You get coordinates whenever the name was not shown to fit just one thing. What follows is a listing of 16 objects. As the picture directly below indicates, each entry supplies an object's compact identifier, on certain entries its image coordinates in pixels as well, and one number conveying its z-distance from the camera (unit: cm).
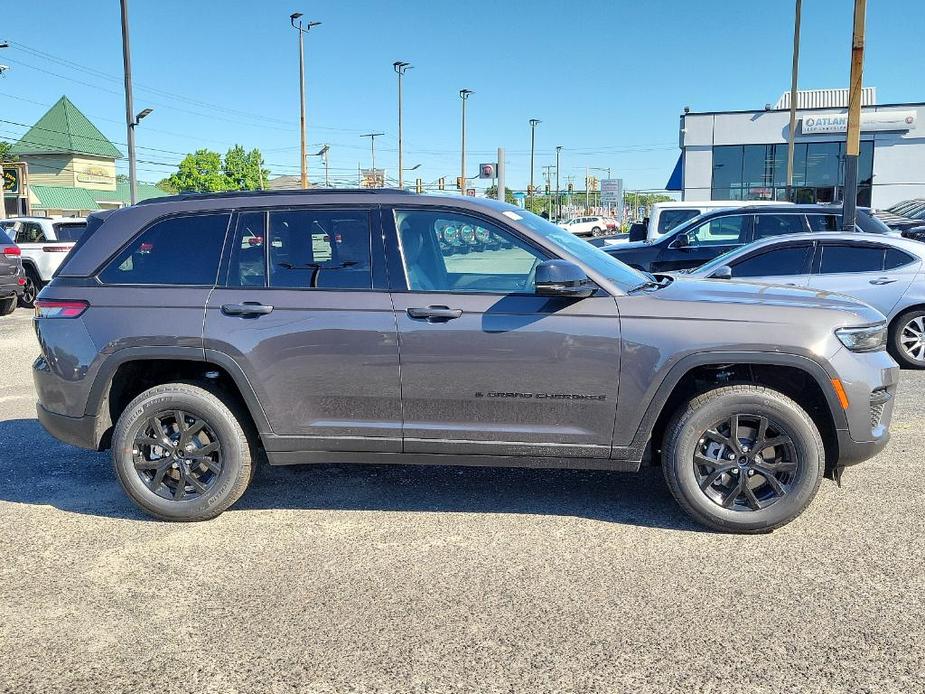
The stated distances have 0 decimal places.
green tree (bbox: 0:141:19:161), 8188
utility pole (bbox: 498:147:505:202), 3322
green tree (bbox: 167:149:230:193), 9450
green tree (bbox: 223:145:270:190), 9906
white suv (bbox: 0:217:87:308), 1681
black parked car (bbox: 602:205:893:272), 1194
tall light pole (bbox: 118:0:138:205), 2492
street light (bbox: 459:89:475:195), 6224
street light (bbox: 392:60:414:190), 5722
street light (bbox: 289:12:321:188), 4491
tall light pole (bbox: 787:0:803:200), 2725
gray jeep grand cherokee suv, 436
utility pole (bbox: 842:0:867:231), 1263
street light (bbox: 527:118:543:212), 9131
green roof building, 8538
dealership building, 4319
